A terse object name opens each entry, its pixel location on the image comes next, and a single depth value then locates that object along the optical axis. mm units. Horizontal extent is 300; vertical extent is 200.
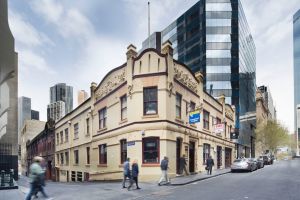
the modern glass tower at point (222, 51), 45983
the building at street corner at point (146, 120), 14541
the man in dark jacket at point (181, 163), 15351
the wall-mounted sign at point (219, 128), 19391
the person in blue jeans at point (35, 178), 8119
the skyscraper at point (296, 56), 110847
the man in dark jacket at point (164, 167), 12405
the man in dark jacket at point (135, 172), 11317
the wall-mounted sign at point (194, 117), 15047
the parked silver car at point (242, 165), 19377
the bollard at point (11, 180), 12613
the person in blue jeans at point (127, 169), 11418
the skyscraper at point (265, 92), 85980
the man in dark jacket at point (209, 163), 17143
